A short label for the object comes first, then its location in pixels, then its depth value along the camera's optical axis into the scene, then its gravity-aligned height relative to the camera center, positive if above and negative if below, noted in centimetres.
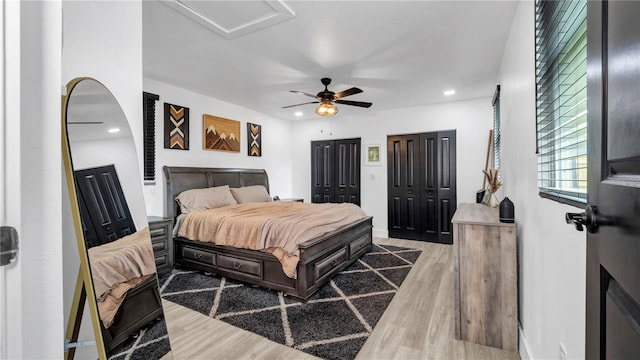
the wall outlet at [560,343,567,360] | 118 -76
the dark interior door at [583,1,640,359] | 51 -1
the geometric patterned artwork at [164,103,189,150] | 407 +79
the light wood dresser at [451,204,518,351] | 196 -75
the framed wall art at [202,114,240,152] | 466 +80
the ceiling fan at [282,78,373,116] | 359 +103
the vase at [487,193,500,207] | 285 -23
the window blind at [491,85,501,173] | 361 +69
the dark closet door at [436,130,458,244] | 493 -10
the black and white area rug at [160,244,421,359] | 211 -119
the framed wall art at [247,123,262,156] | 556 +82
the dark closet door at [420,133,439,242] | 505 -16
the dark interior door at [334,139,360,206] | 587 +17
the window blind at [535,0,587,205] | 104 +35
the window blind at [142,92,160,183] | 374 +60
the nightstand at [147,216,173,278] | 336 -78
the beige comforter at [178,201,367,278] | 283 -53
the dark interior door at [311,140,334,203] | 618 +17
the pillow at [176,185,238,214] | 391 -29
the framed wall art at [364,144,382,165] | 563 +50
